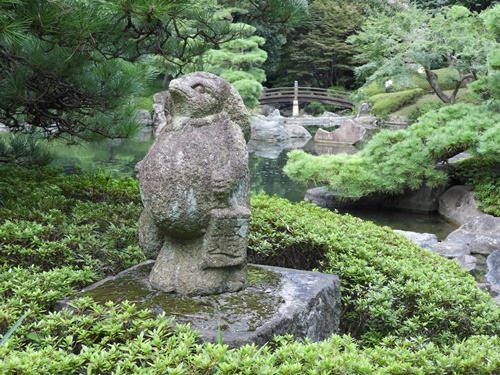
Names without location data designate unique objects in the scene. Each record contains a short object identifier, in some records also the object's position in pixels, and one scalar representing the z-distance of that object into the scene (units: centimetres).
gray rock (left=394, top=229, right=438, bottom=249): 731
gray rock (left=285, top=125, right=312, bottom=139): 2247
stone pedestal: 240
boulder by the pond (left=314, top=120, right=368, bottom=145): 1973
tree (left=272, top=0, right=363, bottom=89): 2975
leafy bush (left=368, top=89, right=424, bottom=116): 2327
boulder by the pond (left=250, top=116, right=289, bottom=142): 2167
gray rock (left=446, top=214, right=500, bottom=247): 739
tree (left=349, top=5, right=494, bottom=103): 1512
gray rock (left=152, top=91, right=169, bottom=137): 2305
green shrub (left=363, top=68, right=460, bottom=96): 2283
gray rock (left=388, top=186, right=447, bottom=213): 1002
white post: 2864
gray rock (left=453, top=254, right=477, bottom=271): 661
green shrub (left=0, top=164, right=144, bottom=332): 271
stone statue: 261
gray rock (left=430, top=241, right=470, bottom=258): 688
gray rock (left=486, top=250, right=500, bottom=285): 617
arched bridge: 2875
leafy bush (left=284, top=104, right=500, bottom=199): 849
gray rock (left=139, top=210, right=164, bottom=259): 289
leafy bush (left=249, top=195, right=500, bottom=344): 308
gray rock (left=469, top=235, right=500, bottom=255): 717
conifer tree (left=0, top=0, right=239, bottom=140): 321
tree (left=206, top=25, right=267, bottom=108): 1956
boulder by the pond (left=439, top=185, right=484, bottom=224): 887
